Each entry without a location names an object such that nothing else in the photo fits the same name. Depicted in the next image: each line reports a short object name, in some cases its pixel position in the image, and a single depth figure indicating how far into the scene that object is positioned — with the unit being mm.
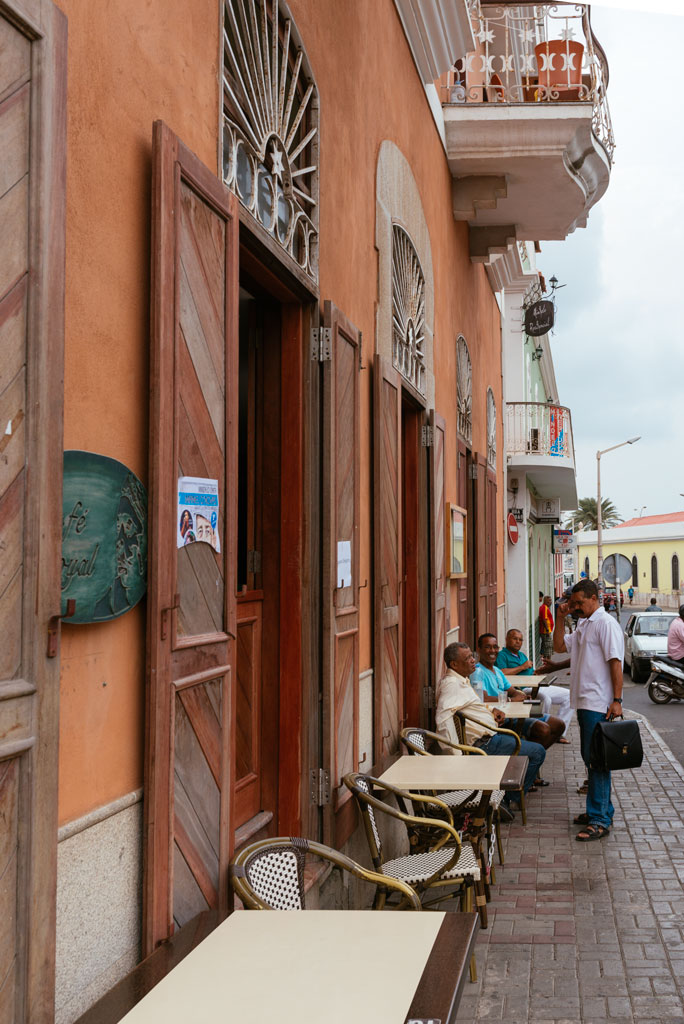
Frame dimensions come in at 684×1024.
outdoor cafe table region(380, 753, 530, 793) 5805
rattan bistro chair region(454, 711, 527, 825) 8453
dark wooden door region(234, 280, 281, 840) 5203
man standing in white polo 8172
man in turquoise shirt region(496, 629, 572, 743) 12184
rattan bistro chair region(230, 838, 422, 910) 3770
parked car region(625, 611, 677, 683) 22109
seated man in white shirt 8375
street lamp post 47312
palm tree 94625
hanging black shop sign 22297
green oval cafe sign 2723
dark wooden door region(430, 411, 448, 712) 9175
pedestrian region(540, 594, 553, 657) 24425
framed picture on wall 10492
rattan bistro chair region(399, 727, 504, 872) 6359
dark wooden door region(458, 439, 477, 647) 12492
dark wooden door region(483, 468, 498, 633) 14710
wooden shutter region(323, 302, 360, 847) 5344
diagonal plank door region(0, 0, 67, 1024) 2270
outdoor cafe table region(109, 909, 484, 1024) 2506
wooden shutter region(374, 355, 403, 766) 6828
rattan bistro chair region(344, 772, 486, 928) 5227
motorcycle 18016
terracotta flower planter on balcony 10516
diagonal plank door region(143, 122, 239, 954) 3115
